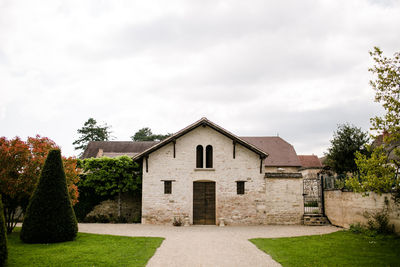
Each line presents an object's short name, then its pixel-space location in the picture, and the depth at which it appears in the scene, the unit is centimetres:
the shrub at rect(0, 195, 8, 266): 734
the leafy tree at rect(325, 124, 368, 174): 2466
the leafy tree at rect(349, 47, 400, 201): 852
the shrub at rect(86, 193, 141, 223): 1920
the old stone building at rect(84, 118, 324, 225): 1828
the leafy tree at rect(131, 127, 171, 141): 6171
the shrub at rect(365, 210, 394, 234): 1207
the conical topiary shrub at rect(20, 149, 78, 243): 1091
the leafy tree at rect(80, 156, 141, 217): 1892
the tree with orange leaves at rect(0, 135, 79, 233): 1209
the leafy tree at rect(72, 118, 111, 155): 5041
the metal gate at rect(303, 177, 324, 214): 1857
